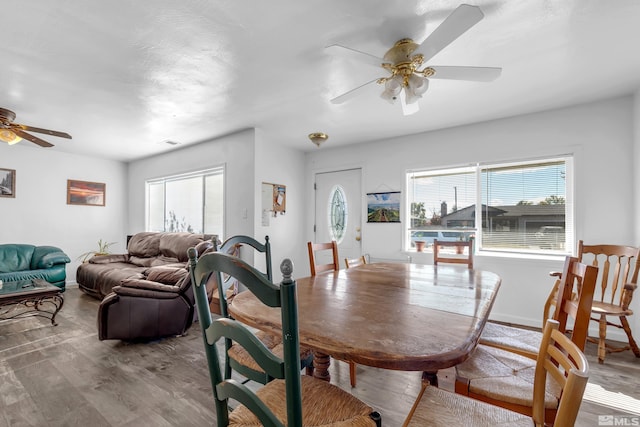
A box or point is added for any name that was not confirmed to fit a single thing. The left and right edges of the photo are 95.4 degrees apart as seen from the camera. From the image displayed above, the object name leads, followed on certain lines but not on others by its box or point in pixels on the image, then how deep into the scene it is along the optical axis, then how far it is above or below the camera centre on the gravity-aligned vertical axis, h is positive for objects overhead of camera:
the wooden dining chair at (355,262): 2.55 -0.42
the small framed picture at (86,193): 5.33 +0.43
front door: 4.53 +0.08
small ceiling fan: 3.02 +0.91
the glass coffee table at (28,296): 2.91 -0.84
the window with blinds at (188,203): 4.63 +0.23
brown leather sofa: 3.98 -0.71
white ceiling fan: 1.68 +0.94
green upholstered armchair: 4.16 -0.70
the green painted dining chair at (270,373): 0.66 -0.40
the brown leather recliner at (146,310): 2.62 -0.89
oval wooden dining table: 0.86 -0.40
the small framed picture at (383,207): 4.14 +0.13
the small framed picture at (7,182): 4.60 +0.52
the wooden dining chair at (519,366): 1.11 -0.69
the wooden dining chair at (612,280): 2.33 -0.57
